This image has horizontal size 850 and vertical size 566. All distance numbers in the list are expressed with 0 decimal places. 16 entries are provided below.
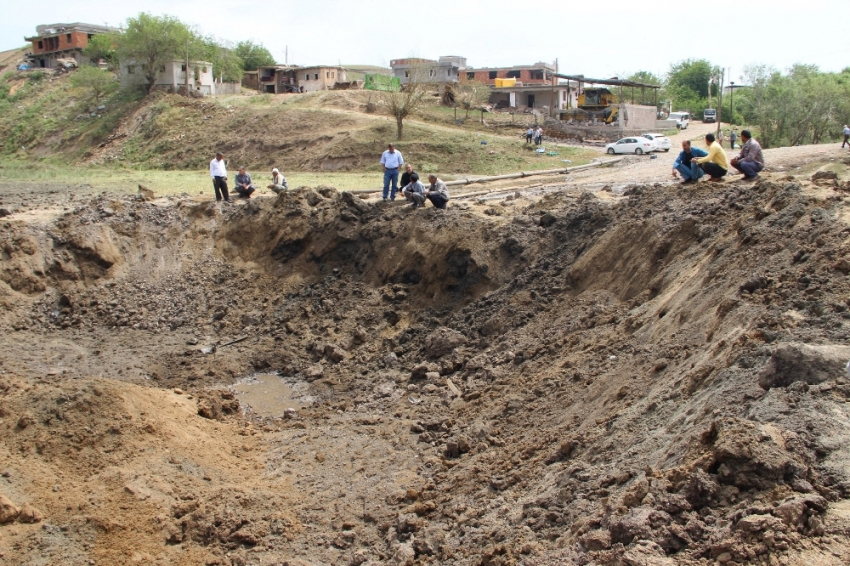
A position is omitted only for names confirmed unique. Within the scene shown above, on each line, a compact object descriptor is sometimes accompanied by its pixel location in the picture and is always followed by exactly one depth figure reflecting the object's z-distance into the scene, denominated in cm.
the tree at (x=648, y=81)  5823
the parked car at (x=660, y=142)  3162
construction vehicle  4177
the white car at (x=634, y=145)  3145
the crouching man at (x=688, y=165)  1354
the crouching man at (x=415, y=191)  1583
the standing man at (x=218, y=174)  1745
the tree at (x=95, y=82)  4722
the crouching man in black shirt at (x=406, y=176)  1631
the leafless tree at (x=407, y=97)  3500
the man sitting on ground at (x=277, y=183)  1862
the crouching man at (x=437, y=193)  1551
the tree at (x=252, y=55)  6356
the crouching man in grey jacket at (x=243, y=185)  1816
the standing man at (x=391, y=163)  1658
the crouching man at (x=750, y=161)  1309
